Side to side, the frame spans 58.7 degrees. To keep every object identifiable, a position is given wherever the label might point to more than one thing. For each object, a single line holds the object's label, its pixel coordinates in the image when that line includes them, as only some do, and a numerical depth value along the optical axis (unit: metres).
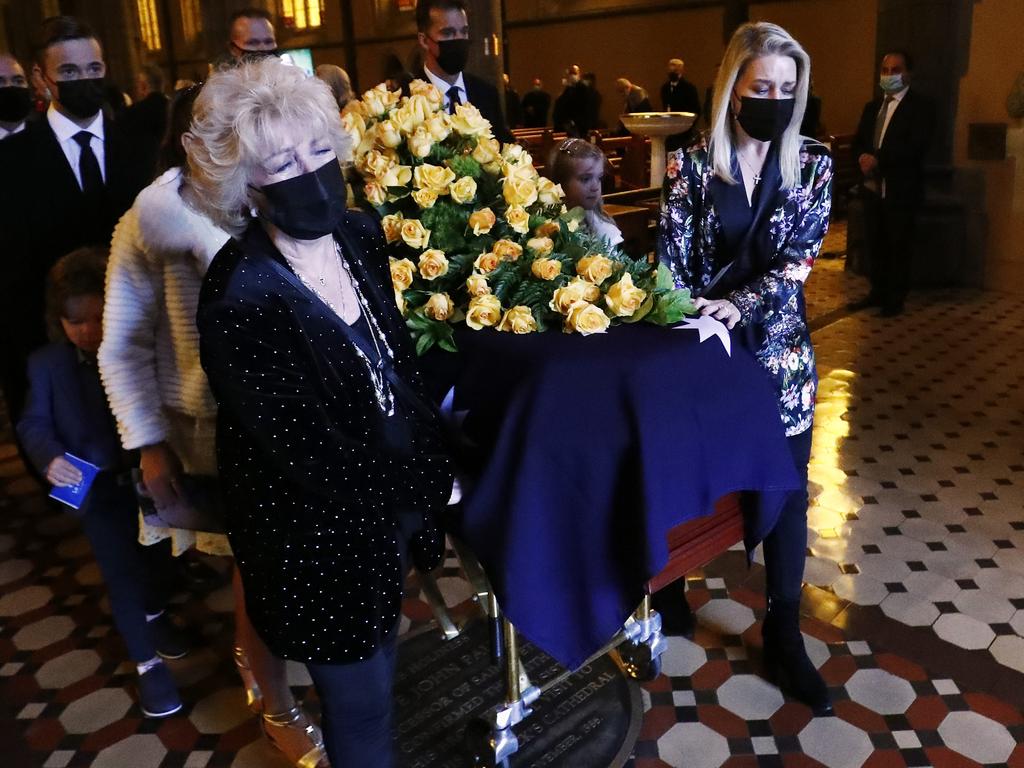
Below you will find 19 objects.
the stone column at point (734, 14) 14.91
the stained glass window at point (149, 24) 25.88
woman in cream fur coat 2.10
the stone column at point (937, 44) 6.84
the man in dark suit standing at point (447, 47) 3.59
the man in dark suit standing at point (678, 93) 10.99
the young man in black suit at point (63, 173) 3.05
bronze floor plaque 2.52
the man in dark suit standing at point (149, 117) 3.91
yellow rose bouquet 1.91
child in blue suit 2.52
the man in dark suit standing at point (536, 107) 14.55
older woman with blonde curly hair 1.53
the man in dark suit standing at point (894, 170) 6.57
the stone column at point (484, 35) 7.64
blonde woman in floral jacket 2.25
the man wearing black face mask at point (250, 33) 3.25
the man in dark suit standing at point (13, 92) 3.98
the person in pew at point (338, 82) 3.14
